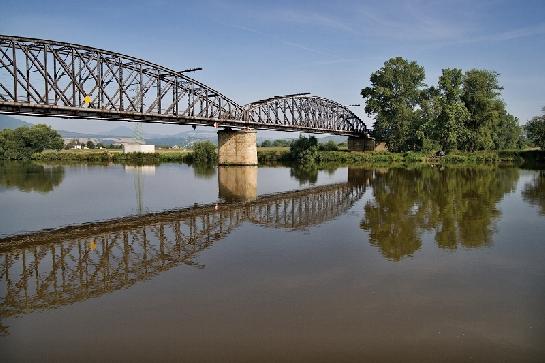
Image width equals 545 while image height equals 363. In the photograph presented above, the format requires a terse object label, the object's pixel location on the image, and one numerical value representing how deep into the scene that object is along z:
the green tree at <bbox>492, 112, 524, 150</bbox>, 126.09
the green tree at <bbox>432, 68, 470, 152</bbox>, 95.94
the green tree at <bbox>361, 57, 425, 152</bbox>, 107.19
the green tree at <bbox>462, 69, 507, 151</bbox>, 100.00
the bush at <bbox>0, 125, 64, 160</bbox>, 123.88
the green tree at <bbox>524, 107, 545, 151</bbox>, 97.84
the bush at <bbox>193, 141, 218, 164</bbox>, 114.25
